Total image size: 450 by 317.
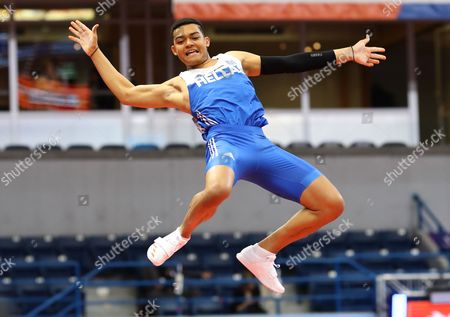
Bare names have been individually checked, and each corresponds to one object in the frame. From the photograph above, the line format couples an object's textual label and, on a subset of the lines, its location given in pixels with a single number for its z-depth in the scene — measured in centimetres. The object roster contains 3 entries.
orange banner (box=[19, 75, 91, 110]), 1847
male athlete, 715
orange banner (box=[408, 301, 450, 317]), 1078
